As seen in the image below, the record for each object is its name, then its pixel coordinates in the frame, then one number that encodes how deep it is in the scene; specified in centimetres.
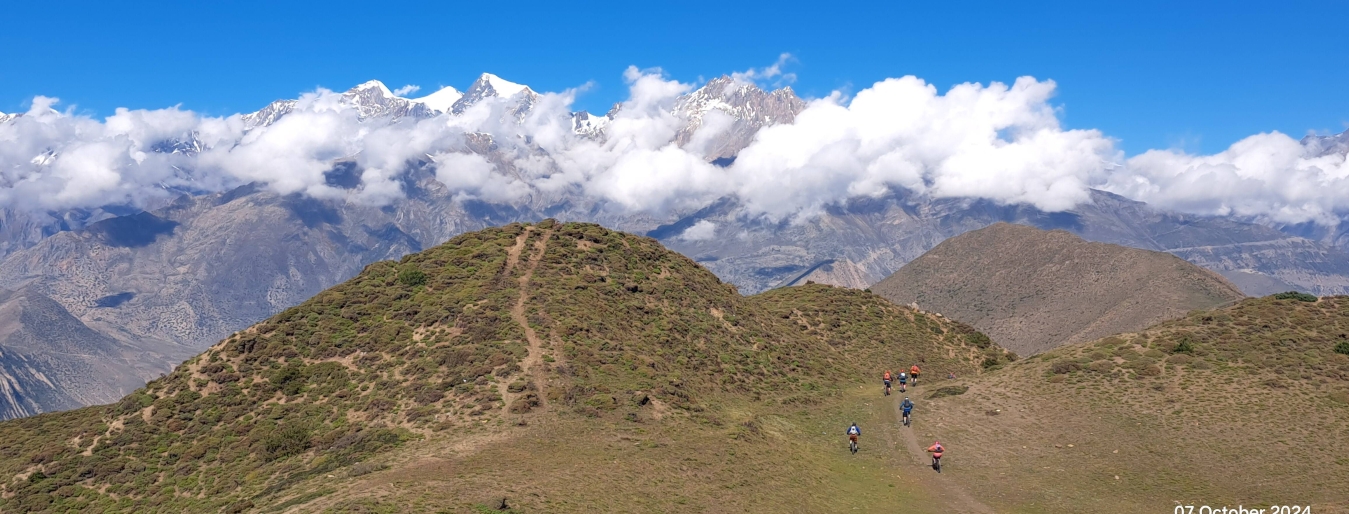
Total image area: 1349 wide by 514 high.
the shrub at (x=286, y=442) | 5350
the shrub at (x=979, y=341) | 10469
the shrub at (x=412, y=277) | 8069
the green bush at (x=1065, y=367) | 7050
